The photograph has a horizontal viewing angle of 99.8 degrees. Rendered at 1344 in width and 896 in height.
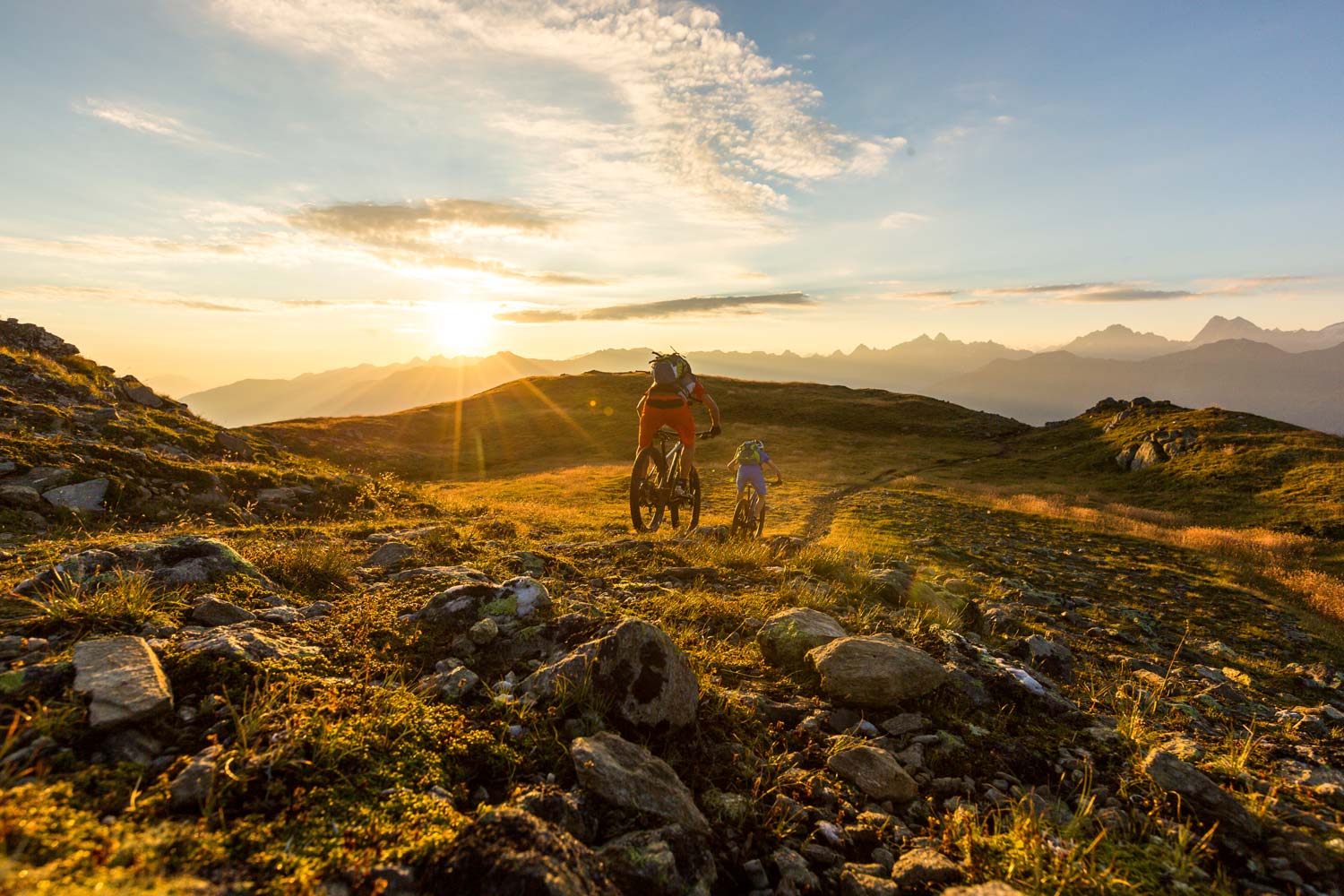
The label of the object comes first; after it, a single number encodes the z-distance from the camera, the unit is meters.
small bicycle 14.81
